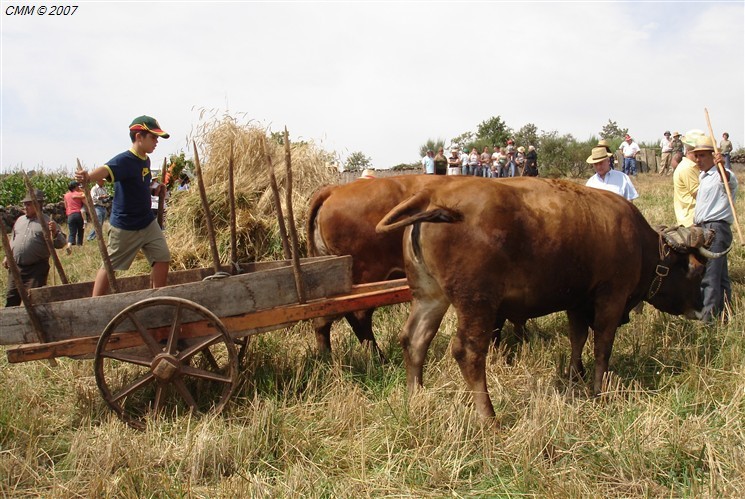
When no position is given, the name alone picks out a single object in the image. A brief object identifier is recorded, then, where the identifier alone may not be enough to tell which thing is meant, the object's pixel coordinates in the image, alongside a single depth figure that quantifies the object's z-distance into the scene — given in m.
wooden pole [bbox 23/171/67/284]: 4.24
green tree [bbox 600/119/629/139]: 51.97
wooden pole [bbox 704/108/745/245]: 5.63
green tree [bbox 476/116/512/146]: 40.25
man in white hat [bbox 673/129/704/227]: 6.61
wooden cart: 4.11
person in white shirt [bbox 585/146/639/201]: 6.59
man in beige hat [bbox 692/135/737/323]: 5.95
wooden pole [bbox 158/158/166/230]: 5.35
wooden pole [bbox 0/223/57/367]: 3.96
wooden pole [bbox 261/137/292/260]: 4.30
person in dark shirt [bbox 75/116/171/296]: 4.87
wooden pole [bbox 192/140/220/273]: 4.20
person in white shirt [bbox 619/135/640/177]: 21.34
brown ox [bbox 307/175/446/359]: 5.44
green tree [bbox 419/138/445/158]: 28.64
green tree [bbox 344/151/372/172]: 25.56
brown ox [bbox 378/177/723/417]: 3.95
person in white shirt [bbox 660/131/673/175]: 21.81
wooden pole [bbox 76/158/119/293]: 4.07
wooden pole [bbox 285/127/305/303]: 4.23
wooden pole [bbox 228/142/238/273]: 4.48
